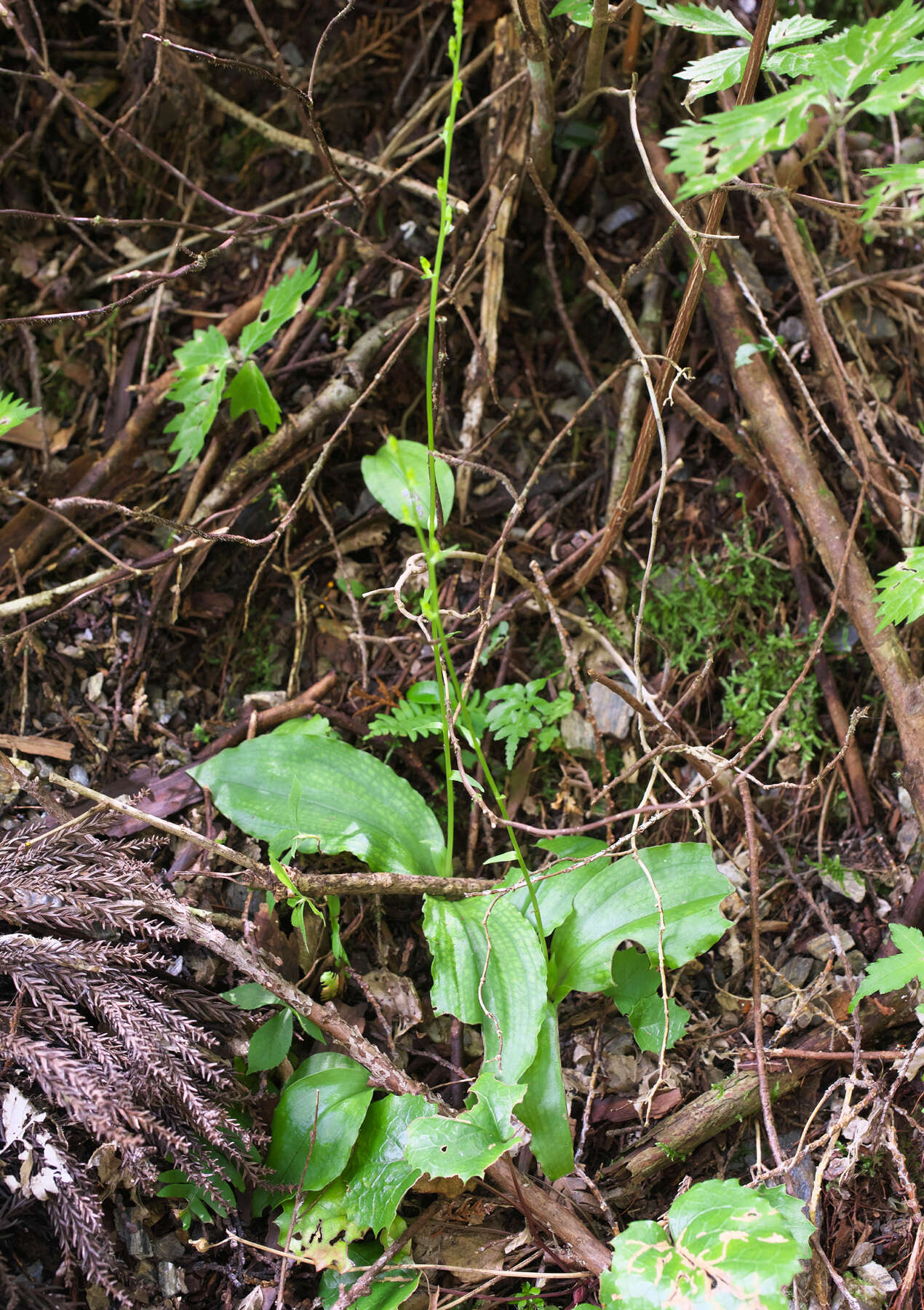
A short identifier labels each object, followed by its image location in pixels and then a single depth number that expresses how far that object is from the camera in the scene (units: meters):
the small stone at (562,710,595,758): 1.63
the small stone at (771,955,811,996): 1.57
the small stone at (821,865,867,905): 1.58
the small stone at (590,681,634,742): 1.63
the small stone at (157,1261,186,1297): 1.48
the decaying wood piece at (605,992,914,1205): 1.51
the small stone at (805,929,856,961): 1.57
